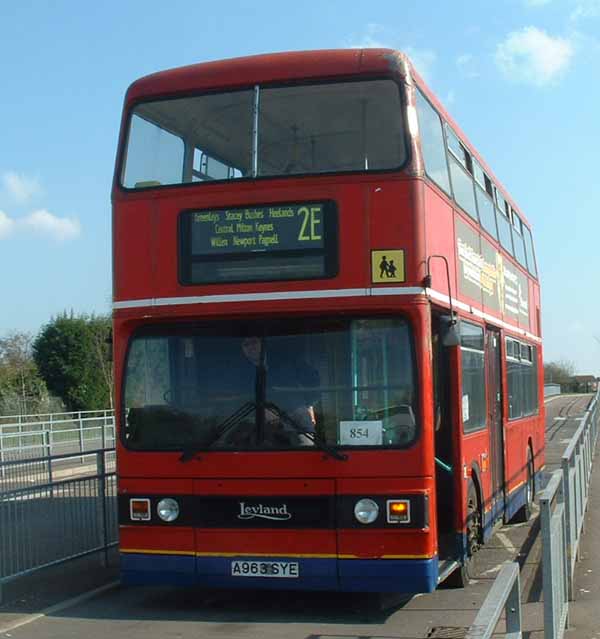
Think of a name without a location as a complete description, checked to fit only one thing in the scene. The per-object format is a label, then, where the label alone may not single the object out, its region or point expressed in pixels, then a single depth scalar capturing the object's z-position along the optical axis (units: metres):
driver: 8.74
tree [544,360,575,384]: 124.94
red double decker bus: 8.62
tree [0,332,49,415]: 43.28
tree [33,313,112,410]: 51.19
